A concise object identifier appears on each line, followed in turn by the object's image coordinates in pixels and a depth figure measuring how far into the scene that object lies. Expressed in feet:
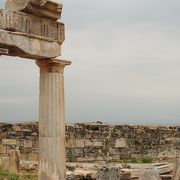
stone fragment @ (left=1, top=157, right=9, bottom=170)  47.74
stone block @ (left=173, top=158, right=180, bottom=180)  42.63
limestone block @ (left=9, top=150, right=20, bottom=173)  47.08
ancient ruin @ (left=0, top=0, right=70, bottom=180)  34.17
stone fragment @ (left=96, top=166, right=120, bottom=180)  36.96
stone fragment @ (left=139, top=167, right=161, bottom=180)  38.73
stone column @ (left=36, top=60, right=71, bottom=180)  35.37
